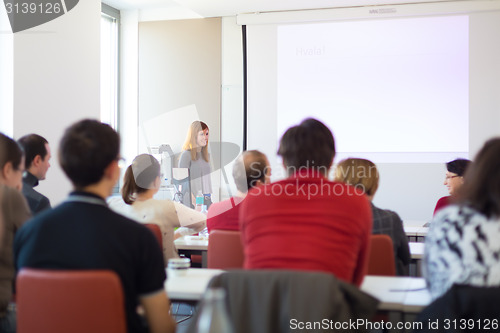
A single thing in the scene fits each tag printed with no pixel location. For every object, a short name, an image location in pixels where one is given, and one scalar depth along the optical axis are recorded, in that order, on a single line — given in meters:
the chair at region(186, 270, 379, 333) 1.56
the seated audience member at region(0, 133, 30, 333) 2.12
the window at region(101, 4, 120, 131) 7.50
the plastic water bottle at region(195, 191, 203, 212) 4.74
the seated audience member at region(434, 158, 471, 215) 4.12
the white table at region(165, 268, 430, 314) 1.97
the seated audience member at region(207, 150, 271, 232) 3.26
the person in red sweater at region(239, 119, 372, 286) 1.84
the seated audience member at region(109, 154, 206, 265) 3.15
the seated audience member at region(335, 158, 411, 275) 2.86
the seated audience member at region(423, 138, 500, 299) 1.72
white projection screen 6.29
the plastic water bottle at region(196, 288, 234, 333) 1.00
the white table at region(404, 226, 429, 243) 4.16
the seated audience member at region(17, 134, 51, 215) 3.09
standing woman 6.45
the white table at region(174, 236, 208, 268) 3.51
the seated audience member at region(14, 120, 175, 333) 1.58
